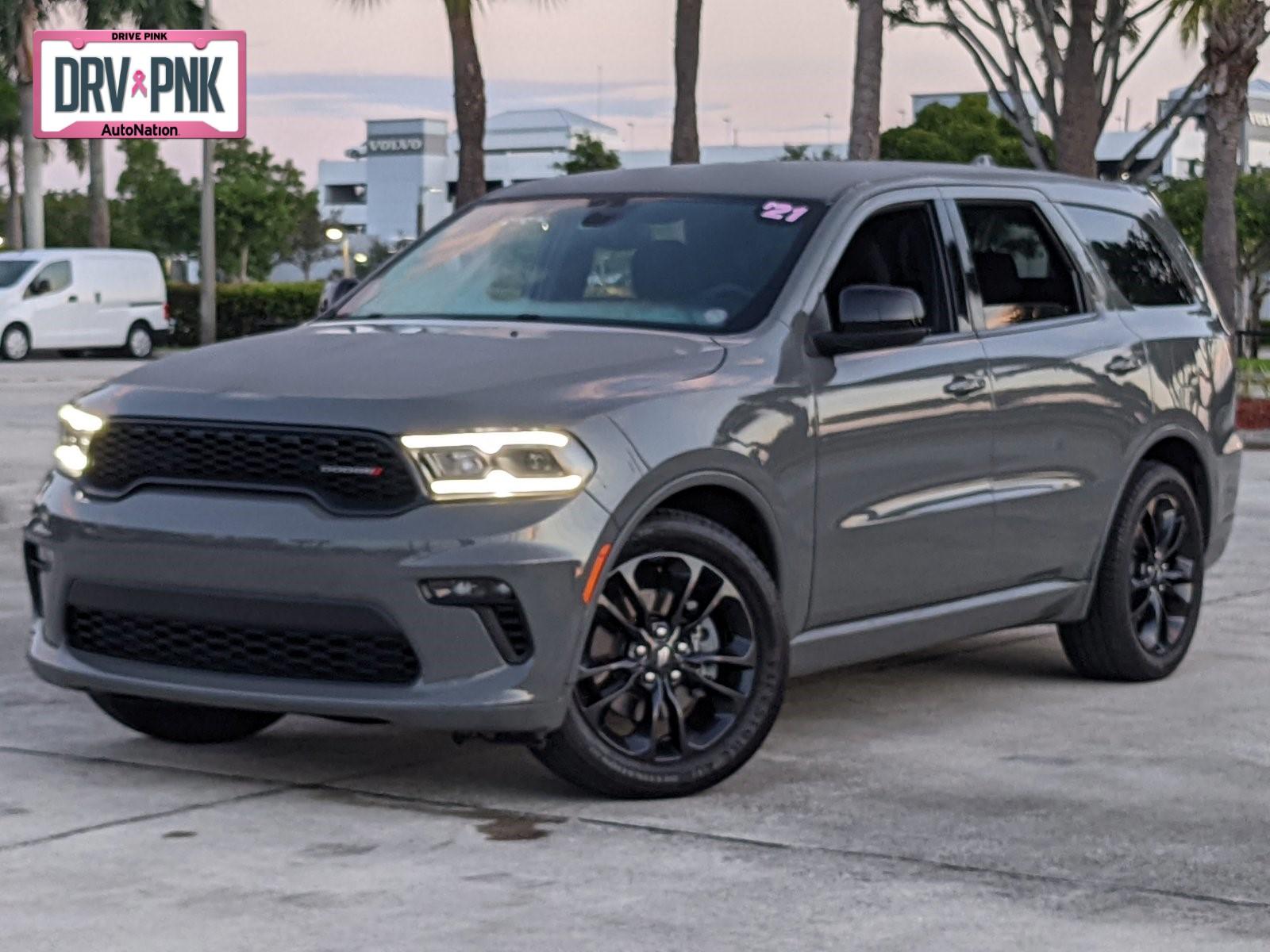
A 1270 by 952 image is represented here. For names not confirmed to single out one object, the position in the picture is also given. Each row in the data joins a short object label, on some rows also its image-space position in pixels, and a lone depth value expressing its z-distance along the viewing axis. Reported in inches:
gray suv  242.7
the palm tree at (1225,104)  1087.0
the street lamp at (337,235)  1755.7
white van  1545.3
